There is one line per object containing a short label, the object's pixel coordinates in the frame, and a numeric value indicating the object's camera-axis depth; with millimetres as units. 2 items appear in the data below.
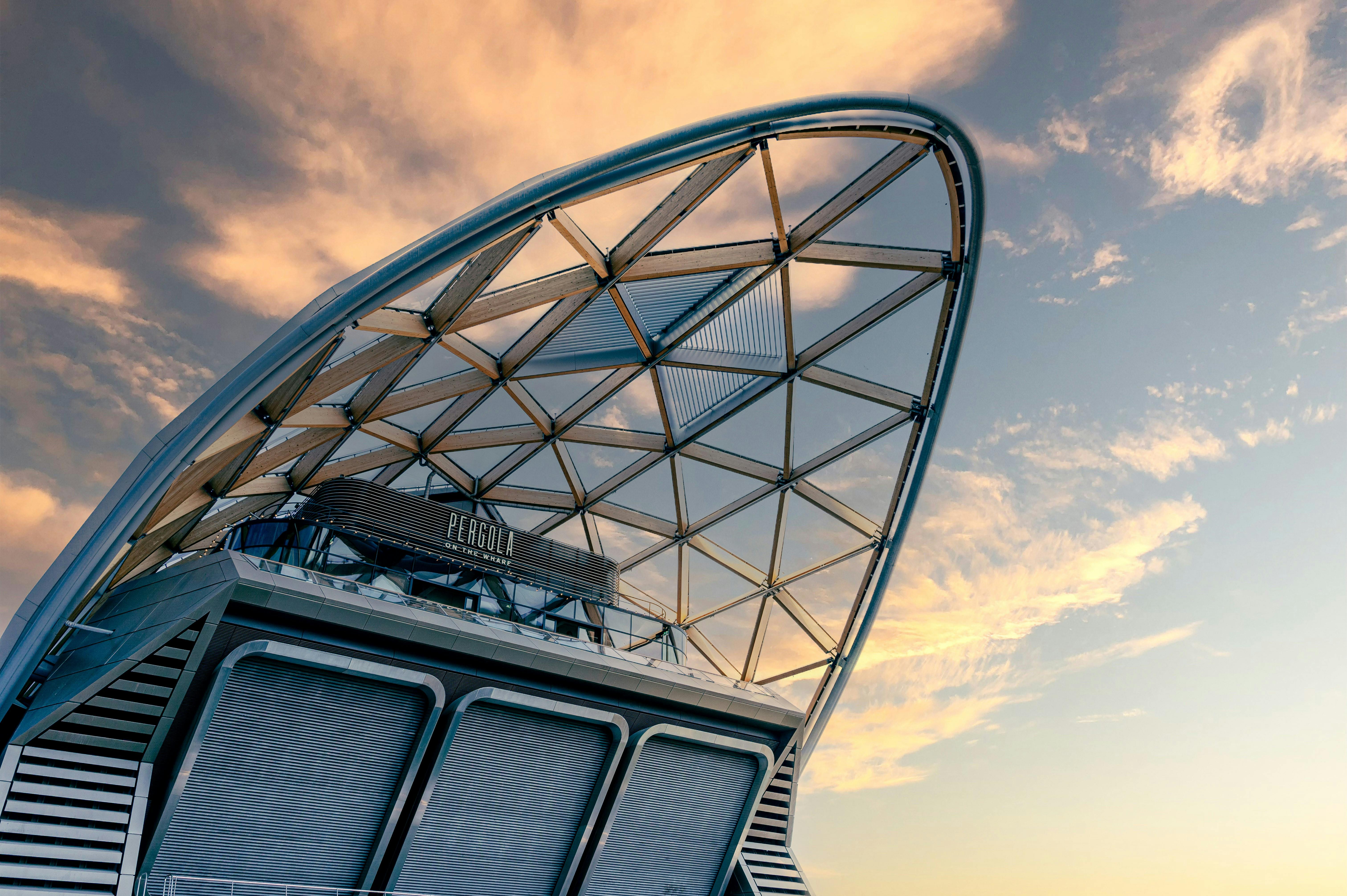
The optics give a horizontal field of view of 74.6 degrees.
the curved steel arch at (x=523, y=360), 17047
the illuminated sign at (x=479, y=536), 26203
